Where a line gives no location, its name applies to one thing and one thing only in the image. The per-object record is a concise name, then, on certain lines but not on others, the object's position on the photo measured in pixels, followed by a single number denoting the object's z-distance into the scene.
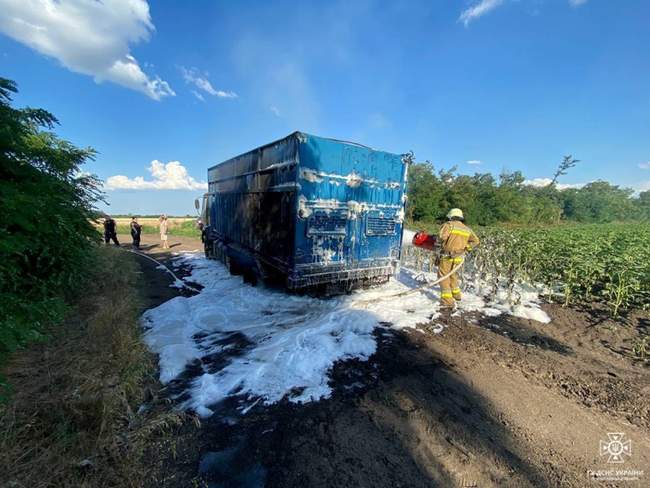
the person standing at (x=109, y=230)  13.69
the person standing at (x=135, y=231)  14.41
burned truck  4.93
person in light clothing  15.51
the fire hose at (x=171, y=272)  7.36
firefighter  5.45
